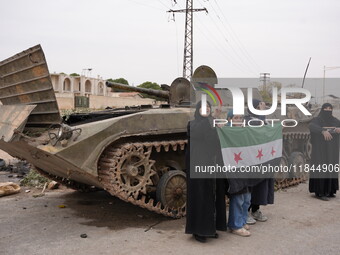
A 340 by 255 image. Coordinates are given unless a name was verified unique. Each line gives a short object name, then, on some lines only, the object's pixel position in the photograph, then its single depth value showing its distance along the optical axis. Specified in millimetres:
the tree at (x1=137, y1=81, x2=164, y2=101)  60031
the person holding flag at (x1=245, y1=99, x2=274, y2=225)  6480
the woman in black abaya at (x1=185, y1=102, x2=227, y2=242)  5453
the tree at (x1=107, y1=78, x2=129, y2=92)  66281
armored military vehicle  5926
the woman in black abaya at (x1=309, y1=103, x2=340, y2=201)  8062
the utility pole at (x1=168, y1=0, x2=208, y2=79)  30094
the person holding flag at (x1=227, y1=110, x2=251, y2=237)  5782
